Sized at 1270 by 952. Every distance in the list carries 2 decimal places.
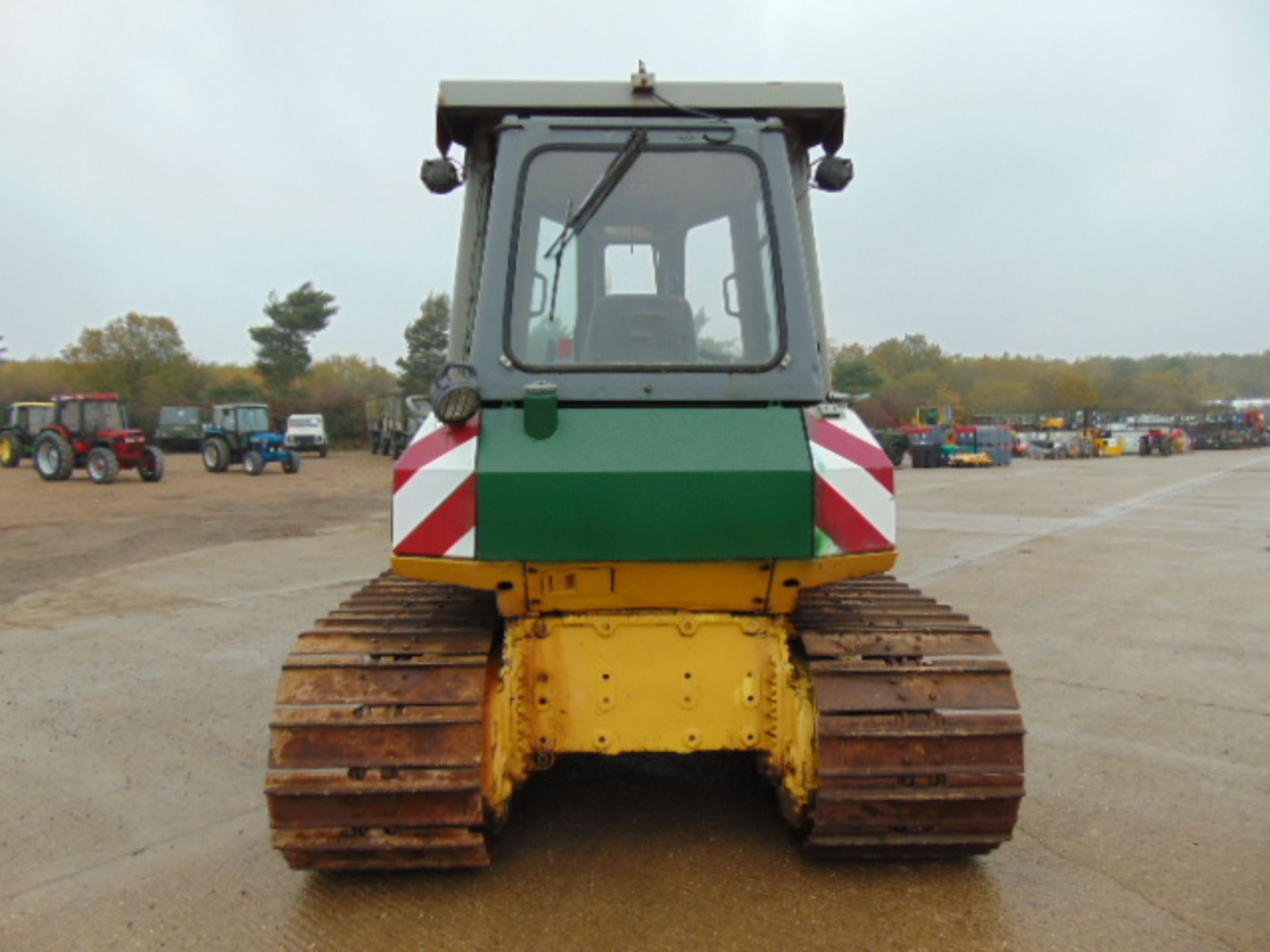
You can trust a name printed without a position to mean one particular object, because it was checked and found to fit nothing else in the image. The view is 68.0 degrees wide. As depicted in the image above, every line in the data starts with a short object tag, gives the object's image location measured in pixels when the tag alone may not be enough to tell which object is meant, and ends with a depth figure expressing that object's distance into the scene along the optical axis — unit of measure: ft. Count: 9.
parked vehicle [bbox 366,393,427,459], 110.93
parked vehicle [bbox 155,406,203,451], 112.98
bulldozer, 8.53
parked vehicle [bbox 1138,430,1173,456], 153.38
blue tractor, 87.20
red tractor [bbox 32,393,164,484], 73.82
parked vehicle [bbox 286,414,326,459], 129.39
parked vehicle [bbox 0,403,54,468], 90.22
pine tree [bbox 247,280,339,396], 177.06
